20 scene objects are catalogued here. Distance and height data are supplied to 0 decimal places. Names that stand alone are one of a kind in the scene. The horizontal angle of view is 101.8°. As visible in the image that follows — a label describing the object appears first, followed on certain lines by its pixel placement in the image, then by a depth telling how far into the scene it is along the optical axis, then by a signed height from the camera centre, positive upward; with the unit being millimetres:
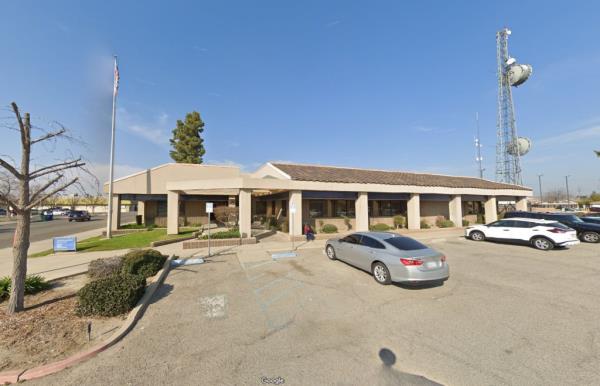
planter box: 13812 -2079
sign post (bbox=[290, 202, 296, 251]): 13572 -571
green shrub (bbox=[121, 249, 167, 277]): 8478 -1980
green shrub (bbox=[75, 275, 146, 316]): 5602 -2077
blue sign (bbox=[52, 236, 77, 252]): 13547 -1917
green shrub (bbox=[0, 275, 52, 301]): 6594 -2203
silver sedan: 7102 -1701
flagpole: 19016 +3757
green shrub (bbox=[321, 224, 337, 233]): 18641 -1786
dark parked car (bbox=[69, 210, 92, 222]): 39344 -1039
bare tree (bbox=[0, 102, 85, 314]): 5712 +272
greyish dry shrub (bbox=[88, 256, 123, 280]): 8305 -2044
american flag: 19078 +9923
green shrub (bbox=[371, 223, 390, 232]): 20356 -1878
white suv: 12594 -1710
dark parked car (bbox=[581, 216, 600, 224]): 15742 -1243
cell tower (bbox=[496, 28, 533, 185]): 42031 +18644
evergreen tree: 38750 +10564
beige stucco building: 17750 +940
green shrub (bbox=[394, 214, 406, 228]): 22603 -1545
